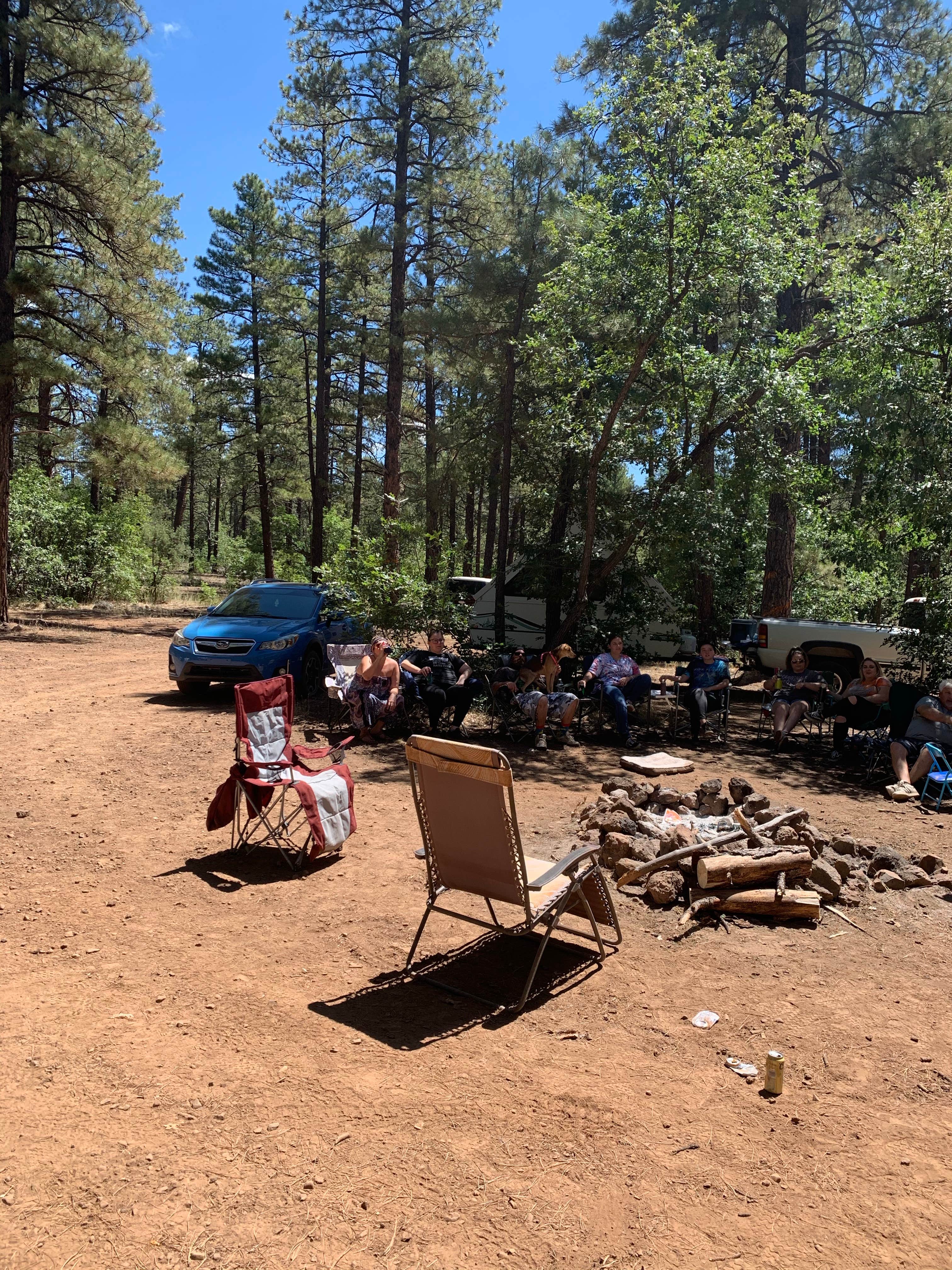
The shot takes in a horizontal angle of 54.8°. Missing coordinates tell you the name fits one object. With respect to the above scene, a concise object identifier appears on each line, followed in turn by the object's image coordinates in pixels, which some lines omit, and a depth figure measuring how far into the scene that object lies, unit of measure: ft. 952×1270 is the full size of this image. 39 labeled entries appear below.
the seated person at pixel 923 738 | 24.30
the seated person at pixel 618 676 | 30.30
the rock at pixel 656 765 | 25.73
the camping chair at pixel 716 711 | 30.58
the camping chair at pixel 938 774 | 23.40
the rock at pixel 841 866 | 17.12
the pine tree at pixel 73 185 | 48.83
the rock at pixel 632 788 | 20.90
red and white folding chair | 17.43
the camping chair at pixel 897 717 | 26.35
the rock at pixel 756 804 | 19.38
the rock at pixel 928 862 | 17.89
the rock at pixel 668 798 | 20.33
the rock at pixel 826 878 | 16.40
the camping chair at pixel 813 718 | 30.01
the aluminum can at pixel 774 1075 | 10.36
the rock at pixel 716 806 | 20.34
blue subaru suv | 32.37
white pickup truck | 39.06
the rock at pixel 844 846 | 18.01
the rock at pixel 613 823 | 18.47
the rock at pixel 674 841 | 17.03
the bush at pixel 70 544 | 64.49
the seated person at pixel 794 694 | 29.73
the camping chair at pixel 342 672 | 29.53
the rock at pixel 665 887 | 16.01
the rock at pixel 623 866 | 16.88
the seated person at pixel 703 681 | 30.07
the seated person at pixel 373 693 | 28.27
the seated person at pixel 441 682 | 29.07
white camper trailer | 40.06
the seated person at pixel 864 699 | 27.40
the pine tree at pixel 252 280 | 83.25
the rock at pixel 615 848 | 17.37
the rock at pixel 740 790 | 20.89
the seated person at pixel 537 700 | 28.86
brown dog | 30.35
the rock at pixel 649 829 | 18.01
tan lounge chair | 12.03
